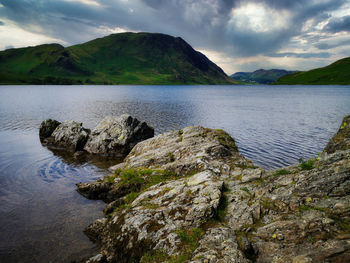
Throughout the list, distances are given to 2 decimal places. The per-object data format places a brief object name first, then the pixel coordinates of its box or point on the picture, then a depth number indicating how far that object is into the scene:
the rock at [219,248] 8.04
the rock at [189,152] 17.69
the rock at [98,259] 10.87
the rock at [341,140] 14.51
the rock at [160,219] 10.37
